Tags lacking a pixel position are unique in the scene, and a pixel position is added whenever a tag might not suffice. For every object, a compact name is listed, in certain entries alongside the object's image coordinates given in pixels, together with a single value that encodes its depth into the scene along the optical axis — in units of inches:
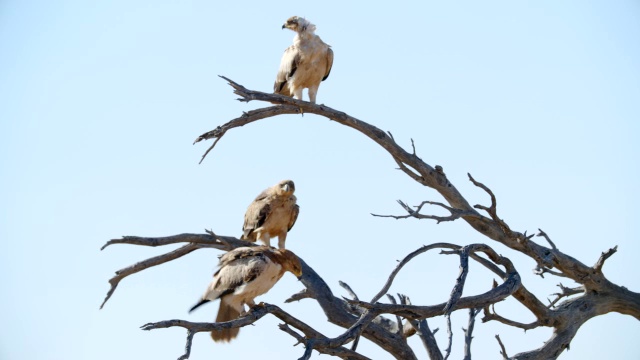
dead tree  741.3
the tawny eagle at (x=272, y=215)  906.7
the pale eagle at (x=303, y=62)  940.0
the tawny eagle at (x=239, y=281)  699.4
